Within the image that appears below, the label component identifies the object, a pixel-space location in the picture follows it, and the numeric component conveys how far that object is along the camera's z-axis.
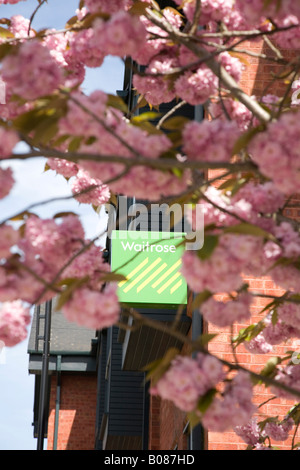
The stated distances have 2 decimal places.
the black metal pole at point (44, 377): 27.28
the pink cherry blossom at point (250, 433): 12.32
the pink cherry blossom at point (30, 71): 6.02
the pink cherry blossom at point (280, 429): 11.83
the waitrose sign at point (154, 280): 17.52
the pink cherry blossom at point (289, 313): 8.36
